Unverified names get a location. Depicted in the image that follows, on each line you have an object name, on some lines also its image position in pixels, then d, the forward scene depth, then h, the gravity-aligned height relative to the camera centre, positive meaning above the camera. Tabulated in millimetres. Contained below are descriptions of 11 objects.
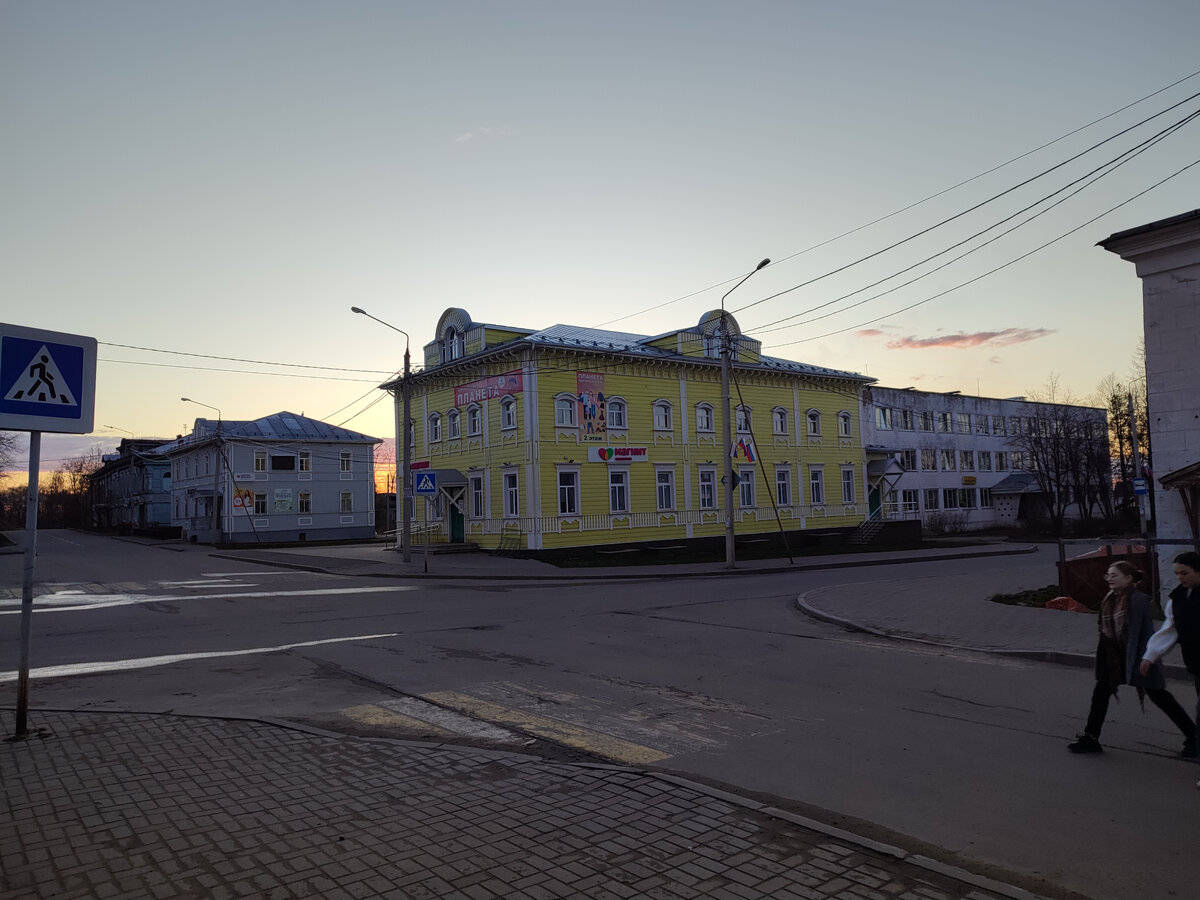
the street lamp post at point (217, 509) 48406 +862
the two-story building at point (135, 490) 79188 +3754
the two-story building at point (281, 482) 53625 +2756
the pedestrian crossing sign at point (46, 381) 6082 +1141
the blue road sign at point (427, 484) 25562 +1092
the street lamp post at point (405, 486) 29172 +1188
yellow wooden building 33625 +3619
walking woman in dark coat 5816 -1140
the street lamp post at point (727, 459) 25922 +1733
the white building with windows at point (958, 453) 57438 +4200
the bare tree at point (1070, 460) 53875 +3062
